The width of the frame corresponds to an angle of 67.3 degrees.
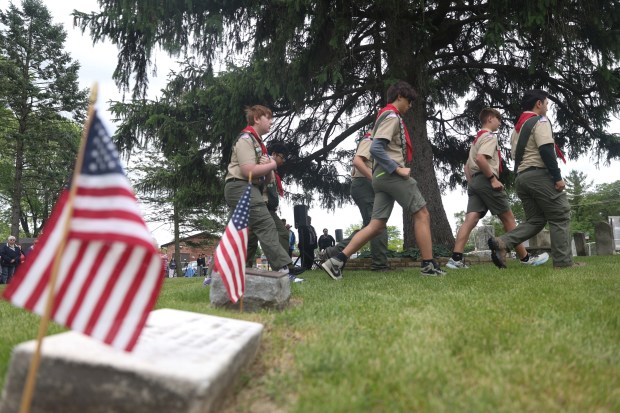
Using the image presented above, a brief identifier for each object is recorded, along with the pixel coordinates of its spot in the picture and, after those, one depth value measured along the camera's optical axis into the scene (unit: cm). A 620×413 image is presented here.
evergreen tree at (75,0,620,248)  793
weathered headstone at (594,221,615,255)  1255
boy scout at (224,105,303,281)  476
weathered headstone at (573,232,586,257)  1310
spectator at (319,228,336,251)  1486
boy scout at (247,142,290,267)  592
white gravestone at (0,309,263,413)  149
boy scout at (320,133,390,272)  709
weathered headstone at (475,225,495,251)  1911
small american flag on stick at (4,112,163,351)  154
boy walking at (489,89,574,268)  559
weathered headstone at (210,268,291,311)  357
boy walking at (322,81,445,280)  528
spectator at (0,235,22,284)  1481
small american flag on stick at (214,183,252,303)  327
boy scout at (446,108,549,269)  617
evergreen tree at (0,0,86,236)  2427
